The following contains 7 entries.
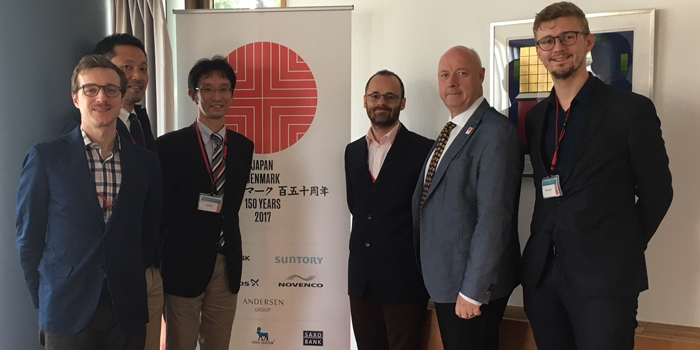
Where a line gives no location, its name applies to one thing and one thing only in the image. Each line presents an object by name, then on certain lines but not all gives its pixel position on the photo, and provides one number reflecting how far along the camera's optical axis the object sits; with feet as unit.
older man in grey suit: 6.02
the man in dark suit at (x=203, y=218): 7.39
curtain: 9.67
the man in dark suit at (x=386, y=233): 7.57
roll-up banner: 9.13
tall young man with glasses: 5.48
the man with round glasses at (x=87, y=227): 5.55
